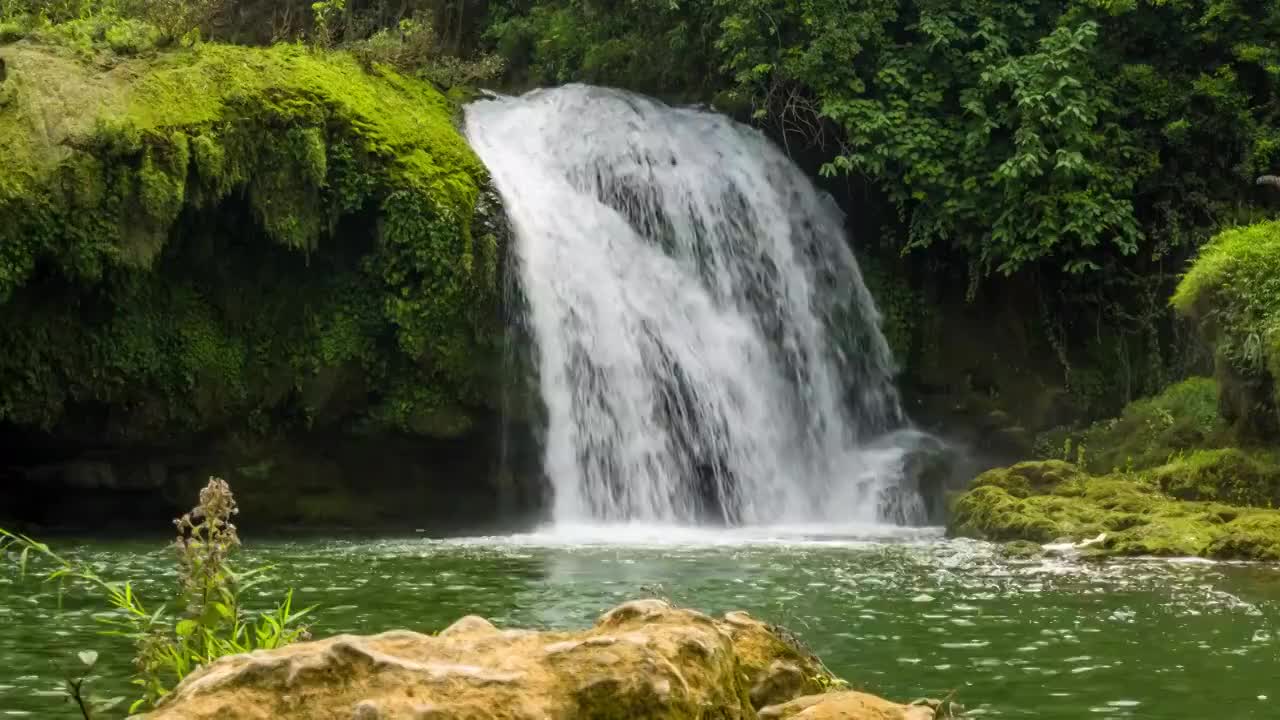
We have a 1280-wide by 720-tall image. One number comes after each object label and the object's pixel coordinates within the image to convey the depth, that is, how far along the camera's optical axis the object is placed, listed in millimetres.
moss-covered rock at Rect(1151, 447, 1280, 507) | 13719
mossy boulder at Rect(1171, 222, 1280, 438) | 13992
